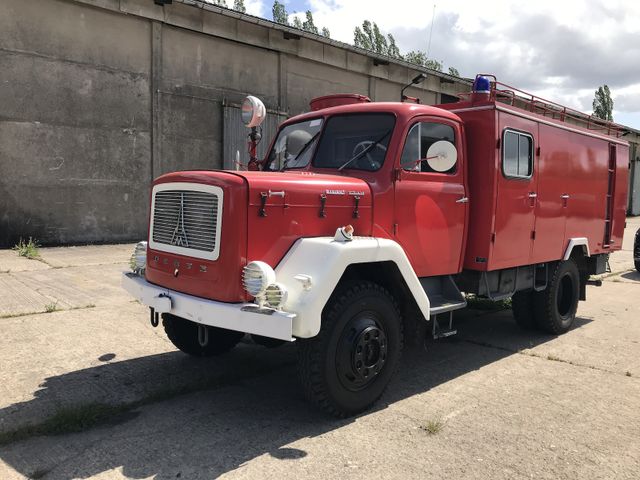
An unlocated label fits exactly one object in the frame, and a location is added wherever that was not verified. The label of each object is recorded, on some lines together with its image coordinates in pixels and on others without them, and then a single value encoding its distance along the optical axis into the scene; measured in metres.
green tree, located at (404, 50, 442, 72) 34.84
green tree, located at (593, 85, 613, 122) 48.44
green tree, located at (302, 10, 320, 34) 32.52
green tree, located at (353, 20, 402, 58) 31.89
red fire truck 3.63
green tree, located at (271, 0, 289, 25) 32.91
